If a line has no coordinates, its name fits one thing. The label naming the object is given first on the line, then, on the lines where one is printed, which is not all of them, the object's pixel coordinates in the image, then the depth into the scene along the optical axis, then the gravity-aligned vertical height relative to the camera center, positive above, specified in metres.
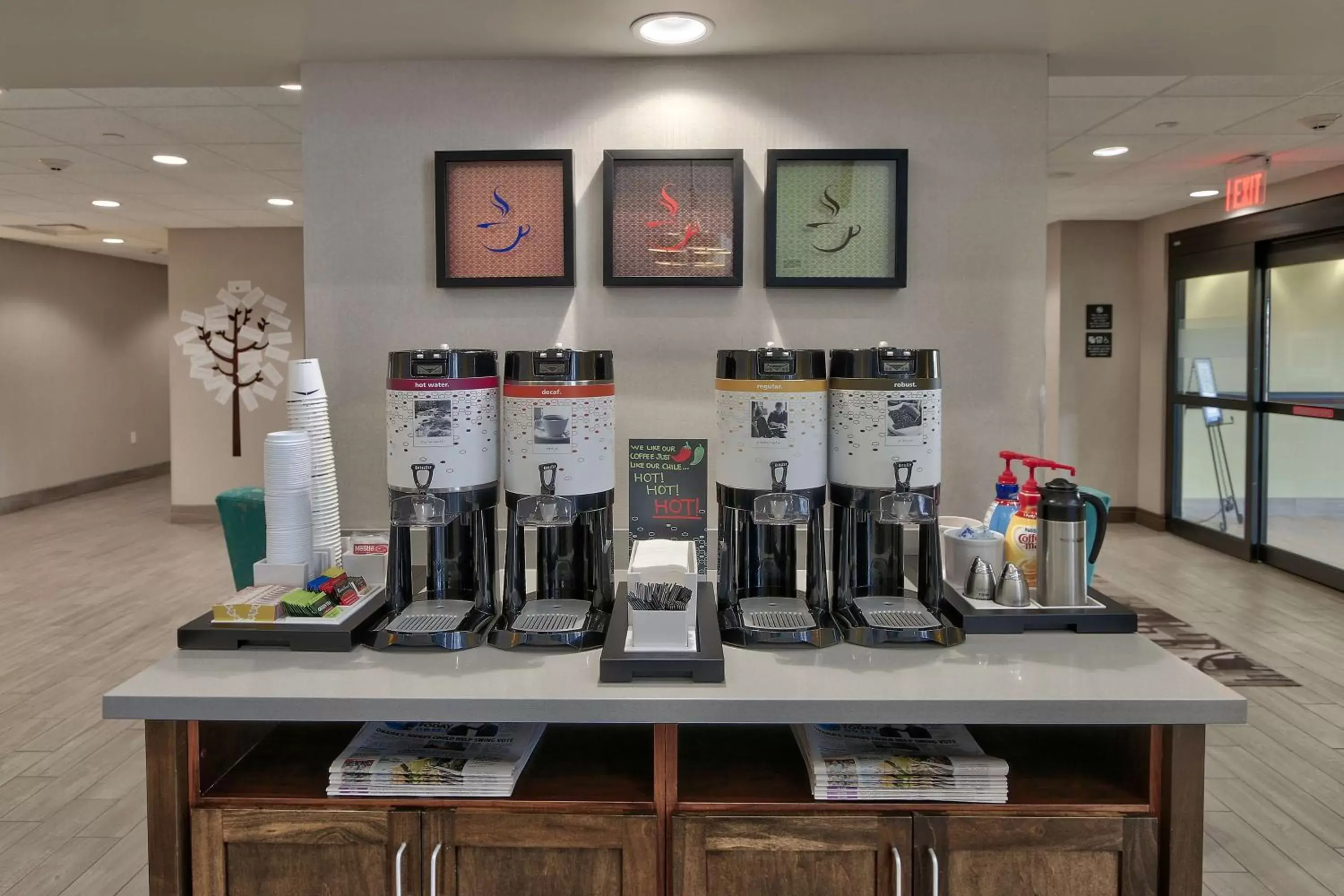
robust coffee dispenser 1.83 -0.11
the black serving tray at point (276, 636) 1.73 -0.42
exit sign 5.44 +1.24
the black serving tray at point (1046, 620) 1.79 -0.41
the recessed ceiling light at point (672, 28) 2.17 +0.87
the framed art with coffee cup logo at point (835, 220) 2.46 +0.48
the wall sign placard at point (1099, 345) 7.96 +0.50
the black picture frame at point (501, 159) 2.47 +0.56
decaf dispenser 1.84 -0.10
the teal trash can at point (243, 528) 3.53 -0.46
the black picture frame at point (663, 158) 2.46 +0.59
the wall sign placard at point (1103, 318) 7.95 +0.72
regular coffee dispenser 1.85 -0.10
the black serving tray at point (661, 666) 1.57 -0.43
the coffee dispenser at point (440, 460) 1.84 -0.11
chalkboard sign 2.06 -0.19
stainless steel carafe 1.82 -0.28
